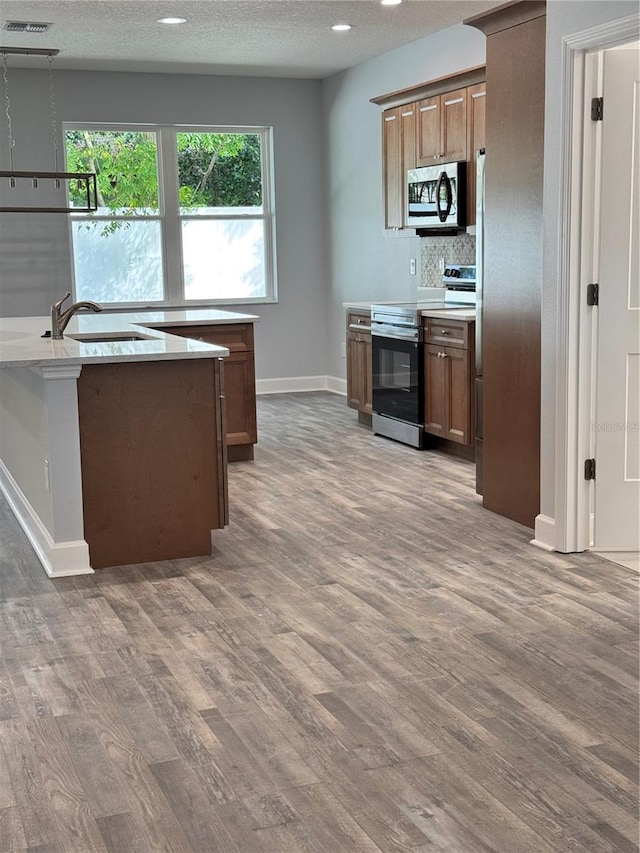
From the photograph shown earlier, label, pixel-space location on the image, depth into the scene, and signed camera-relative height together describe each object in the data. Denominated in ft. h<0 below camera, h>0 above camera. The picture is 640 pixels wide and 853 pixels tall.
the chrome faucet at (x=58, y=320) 15.47 -0.71
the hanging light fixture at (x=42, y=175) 21.77 +2.47
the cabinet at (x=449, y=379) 19.31 -2.26
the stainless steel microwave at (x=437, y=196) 20.68 +1.46
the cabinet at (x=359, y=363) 23.95 -2.31
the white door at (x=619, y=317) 12.84 -0.74
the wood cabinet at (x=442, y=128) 20.59 +2.88
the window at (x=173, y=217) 28.30 +1.57
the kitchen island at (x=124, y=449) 13.16 -2.38
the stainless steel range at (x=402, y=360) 21.17 -2.04
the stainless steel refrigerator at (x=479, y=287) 16.19 -0.36
